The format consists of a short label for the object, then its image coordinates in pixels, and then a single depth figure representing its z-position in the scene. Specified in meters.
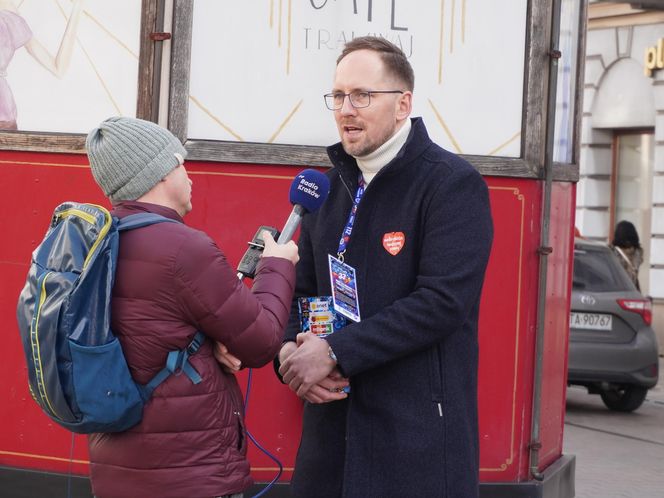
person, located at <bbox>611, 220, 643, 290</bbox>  16.44
